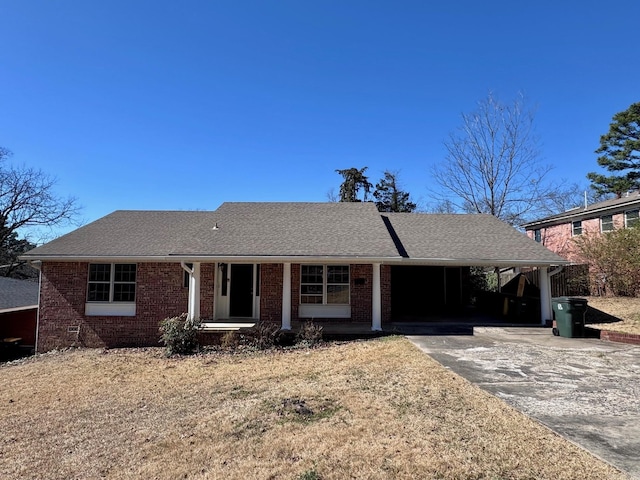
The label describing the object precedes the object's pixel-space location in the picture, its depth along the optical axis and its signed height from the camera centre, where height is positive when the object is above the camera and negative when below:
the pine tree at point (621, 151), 31.11 +10.00
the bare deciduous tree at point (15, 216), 31.55 +4.72
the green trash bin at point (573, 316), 10.84 -1.12
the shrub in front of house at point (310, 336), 11.09 -1.74
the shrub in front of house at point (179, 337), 11.12 -1.78
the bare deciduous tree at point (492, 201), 28.67 +5.53
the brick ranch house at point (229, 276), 12.31 -0.05
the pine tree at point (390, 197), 37.00 +7.38
